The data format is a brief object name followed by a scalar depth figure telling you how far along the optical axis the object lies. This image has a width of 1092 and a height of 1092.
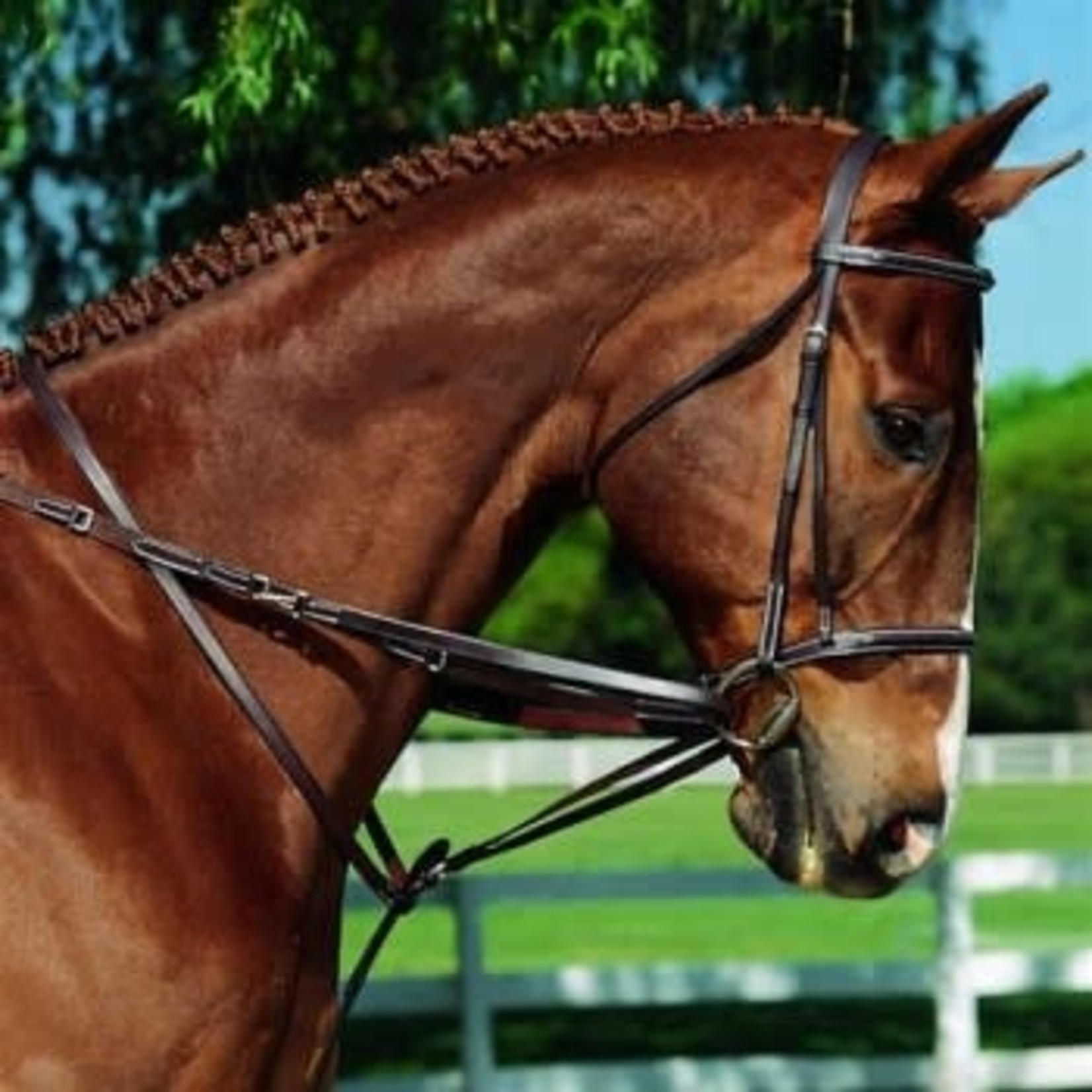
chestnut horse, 6.11
